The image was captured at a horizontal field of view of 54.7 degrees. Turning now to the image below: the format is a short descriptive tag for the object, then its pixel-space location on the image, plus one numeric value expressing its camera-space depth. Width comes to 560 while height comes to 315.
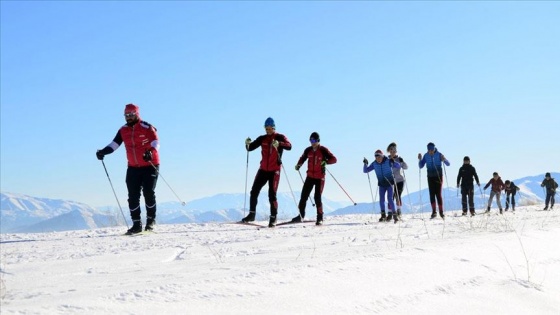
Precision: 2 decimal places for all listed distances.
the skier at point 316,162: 10.84
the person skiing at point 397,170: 12.31
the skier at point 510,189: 24.81
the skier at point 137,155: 8.98
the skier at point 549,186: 21.71
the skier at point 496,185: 19.38
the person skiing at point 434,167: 13.66
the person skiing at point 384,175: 11.56
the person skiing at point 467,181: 15.53
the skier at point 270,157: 10.43
